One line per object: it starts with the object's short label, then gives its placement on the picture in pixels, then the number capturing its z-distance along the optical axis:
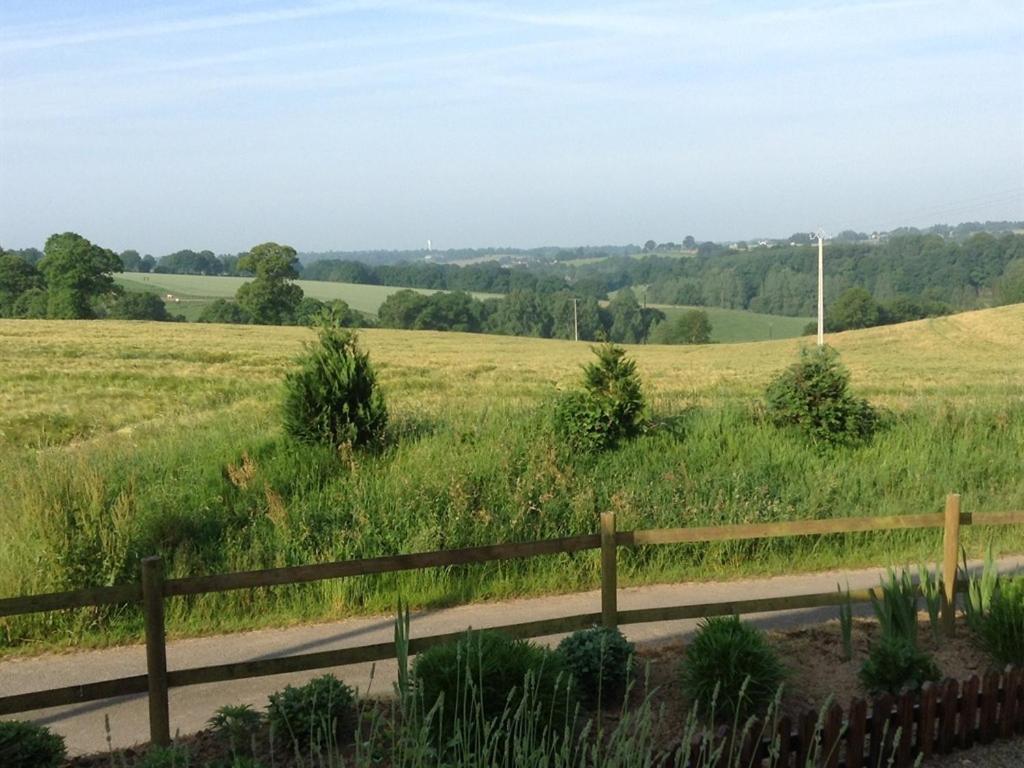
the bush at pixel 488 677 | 5.29
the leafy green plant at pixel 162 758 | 4.95
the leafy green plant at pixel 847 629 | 6.66
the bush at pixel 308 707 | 5.49
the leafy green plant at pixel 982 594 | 6.93
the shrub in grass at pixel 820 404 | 13.98
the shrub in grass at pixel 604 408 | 13.19
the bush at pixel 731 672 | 5.80
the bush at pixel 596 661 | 6.11
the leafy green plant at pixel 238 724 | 5.51
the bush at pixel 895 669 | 6.08
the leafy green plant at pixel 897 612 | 6.58
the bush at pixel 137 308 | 85.25
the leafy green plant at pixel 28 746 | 5.06
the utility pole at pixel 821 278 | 42.75
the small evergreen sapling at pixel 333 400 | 12.68
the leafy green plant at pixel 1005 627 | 6.50
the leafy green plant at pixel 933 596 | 6.93
